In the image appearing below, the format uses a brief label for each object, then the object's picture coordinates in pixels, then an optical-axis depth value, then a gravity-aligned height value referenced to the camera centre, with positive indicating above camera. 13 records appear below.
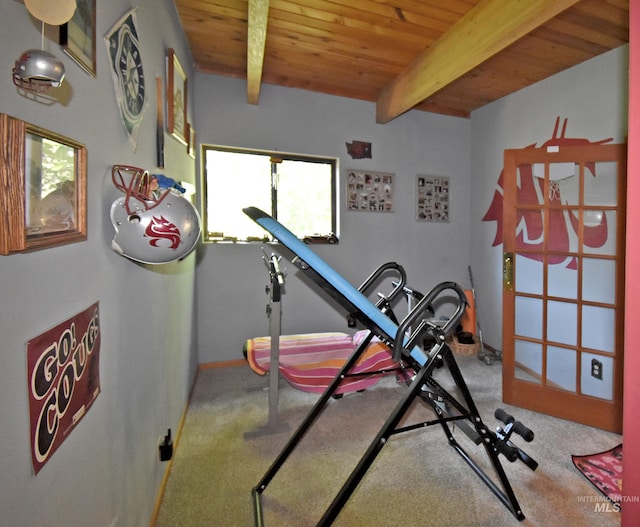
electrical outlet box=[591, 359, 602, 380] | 2.26 -0.81
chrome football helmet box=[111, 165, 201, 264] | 0.93 +0.09
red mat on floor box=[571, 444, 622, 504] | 1.62 -1.18
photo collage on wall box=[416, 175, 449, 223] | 3.71 +0.65
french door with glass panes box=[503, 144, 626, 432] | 2.19 -0.21
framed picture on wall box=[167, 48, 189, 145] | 1.84 +0.97
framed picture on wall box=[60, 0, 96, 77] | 0.77 +0.56
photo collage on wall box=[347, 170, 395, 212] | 3.40 +0.68
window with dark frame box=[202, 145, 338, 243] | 3.07 +0.62
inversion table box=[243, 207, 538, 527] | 1.20 -0.48
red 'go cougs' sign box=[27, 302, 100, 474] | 0.63 -0.28
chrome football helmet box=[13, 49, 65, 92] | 0.52 +0.30
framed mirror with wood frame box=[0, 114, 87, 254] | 0.53 +0.13
